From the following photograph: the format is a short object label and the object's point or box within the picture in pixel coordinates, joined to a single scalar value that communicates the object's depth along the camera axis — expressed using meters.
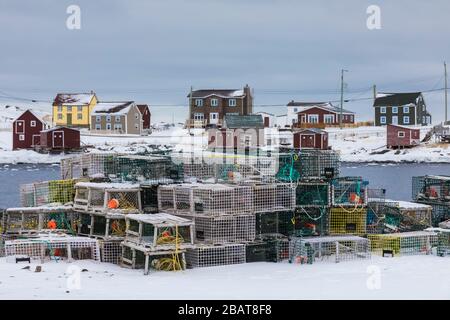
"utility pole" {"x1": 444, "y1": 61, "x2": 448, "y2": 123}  78.43
